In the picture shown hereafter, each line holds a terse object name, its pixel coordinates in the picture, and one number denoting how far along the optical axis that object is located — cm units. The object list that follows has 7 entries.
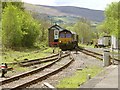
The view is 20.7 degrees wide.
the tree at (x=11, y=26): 4425
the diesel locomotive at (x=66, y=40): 4762
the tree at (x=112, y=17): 5112
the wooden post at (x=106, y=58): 2022
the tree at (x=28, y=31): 5303
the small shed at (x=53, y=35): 6098
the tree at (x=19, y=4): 6129
